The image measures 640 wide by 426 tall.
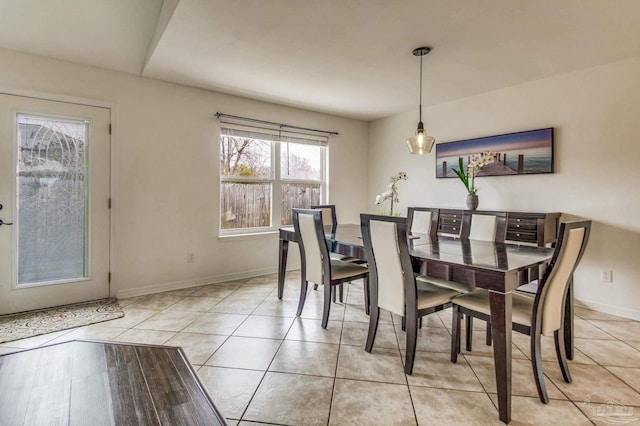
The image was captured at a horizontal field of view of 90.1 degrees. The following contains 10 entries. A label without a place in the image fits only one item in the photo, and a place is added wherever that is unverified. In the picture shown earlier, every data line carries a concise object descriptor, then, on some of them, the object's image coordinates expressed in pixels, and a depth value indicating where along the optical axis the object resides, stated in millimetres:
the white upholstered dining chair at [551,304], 1681
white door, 2850
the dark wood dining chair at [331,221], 3375
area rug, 2520
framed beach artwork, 3408
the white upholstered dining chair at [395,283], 1980
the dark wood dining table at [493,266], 1600
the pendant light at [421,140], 2730
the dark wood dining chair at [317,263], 2682
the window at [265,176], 4133
